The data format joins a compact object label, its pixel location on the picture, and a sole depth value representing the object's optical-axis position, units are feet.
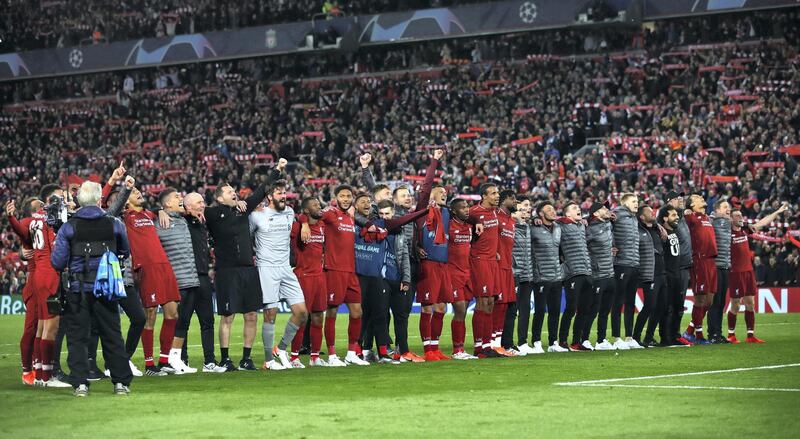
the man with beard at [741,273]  67.82
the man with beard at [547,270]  62.13
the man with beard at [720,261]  67.88
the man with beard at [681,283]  65.87
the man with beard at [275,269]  52.42
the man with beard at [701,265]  66.90
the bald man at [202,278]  52.13
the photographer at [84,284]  41.16
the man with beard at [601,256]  63.21
